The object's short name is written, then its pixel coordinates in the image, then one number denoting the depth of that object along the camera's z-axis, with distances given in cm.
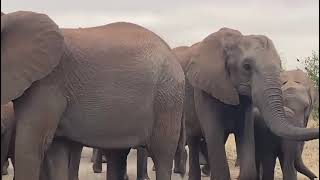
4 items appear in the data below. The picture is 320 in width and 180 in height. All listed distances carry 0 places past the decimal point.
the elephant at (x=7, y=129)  1492
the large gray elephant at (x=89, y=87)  1264
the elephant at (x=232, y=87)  1553
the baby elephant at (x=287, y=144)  1764
